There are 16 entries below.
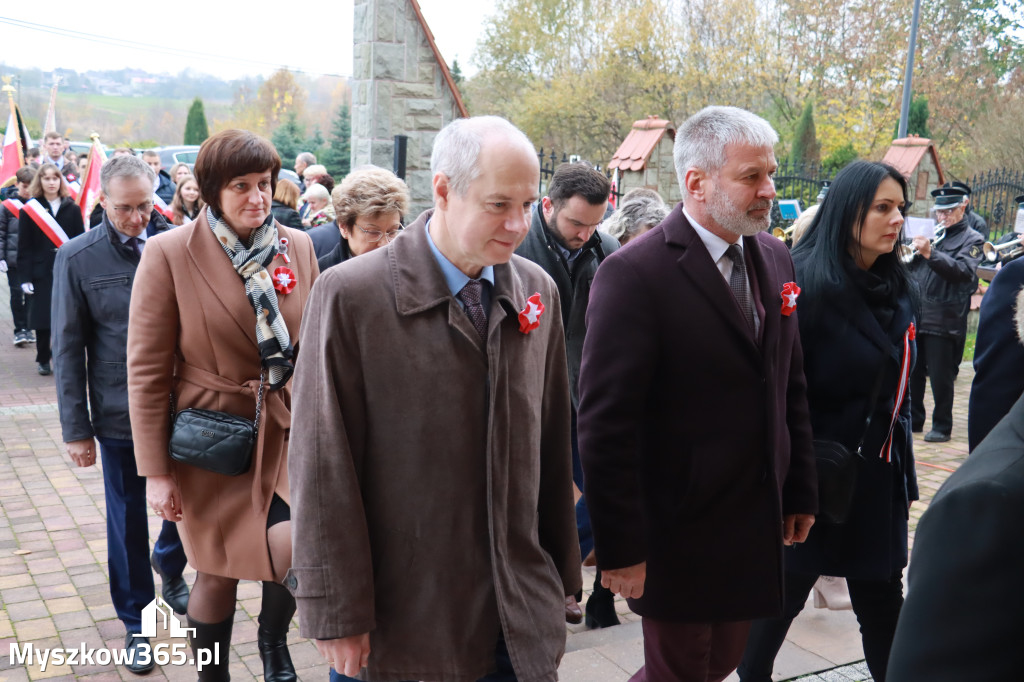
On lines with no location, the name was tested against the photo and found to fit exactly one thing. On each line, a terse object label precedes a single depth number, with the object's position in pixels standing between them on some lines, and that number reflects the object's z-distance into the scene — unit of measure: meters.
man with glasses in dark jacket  3.88
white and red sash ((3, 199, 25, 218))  10.53
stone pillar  8.90
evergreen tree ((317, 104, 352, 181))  28.09
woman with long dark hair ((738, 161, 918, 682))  3.29
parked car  27.47
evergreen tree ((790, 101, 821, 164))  28.12
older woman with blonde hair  4.02
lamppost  18.03
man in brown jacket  2.21
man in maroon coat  2.69
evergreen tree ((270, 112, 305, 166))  32.69
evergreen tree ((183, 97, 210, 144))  40.84
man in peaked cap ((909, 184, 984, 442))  8.34
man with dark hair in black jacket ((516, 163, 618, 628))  4.23
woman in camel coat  3.25
